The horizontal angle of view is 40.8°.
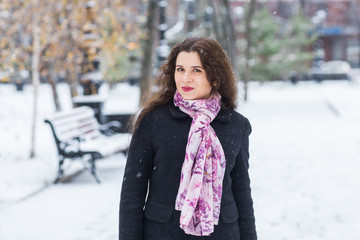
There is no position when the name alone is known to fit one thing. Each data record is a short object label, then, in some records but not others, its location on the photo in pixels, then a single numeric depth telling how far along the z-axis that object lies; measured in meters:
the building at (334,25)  54.15
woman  2.21
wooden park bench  7.38
